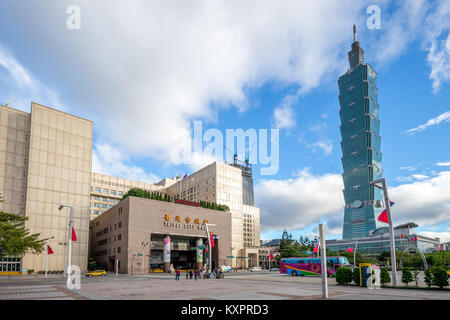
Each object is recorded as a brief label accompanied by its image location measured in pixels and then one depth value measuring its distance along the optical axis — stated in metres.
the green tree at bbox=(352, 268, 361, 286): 29.96
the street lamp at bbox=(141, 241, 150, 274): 76.69
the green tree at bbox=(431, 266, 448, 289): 25.05
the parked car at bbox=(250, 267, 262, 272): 99.24
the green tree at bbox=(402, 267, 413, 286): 27.12
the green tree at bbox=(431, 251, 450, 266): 88.25
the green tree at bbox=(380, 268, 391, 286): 28.44
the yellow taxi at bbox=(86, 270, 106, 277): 66.12
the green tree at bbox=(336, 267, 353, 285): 30.57
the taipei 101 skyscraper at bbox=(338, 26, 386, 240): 193.62
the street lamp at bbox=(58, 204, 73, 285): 27.66
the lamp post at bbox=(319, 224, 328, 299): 18.88
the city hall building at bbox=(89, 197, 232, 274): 77.12
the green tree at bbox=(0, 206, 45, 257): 33.41
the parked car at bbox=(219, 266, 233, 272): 86.03
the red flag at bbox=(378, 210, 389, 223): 30.77
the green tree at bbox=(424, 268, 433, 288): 25.84
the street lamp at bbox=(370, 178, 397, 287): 28.30
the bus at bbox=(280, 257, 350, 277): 51.58
